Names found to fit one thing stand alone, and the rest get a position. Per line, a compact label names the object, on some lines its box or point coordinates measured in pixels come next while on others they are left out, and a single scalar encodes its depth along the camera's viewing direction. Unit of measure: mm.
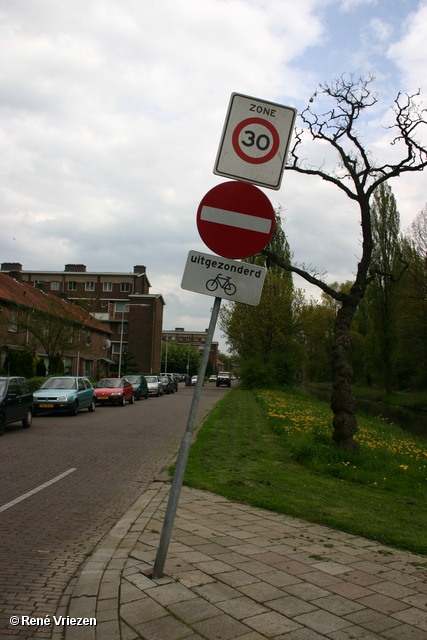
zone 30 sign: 4324
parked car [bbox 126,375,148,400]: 33119
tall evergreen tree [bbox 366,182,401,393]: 43406
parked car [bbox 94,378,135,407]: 26438
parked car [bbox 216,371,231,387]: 67419
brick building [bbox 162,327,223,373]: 145525
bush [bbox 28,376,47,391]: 24773
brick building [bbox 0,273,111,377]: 30422
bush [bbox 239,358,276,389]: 41438
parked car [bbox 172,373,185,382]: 92869
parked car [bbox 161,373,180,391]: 48062
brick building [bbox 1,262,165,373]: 69875
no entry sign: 4223
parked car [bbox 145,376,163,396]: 38375
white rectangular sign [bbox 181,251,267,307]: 4164
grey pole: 3926
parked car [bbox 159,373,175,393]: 43219
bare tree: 10328
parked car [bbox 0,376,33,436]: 14039
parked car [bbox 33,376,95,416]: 19844
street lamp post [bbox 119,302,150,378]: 69688
